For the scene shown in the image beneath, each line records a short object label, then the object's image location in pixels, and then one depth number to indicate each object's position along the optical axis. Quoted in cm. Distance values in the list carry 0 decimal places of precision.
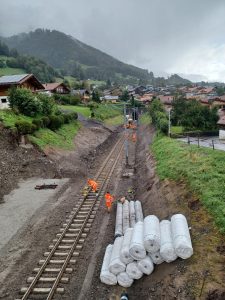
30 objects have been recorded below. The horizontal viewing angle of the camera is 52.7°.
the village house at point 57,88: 6849
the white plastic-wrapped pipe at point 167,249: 990
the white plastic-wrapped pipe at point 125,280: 1016
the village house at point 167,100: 7656
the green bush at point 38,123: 2941
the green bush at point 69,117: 3877
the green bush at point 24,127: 2611
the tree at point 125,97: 9916
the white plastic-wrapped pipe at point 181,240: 983
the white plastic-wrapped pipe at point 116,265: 1018
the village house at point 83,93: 7760
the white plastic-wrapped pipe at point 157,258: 1019
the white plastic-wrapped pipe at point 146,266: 1004
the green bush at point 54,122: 3327
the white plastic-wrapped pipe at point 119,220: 1328
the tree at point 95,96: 7944
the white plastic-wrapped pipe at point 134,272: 1012
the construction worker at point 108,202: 1621
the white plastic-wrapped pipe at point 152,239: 1003
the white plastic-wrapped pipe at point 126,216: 1378
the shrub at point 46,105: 3518
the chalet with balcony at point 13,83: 3587
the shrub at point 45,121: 3167
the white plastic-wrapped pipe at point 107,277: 1024
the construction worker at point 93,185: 1935
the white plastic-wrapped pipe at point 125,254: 1023
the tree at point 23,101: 3197
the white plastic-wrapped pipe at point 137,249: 1005
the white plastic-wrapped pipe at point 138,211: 1468
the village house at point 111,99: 9991
